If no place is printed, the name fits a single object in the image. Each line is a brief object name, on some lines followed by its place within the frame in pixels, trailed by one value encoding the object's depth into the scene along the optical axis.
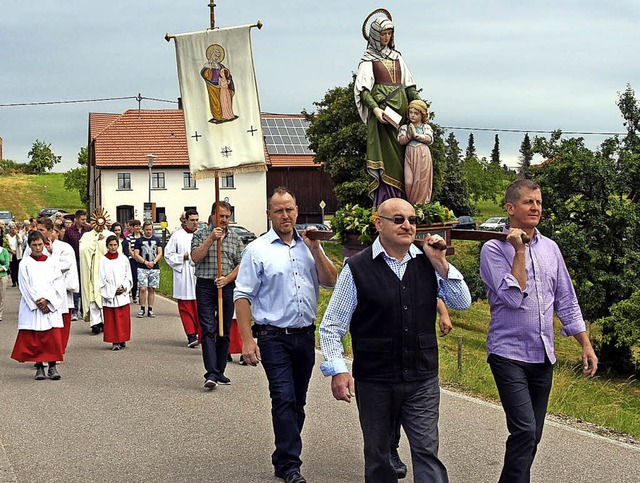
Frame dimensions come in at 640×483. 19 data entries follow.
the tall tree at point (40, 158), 130.38
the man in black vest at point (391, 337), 5.25
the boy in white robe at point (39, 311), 11.40
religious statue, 7.96
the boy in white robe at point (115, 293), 13.80
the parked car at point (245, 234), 51.75
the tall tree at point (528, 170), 30.22
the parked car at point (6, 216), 66.66
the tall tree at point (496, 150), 174.88
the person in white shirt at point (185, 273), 14.09
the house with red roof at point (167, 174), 70.25
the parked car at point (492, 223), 68.51
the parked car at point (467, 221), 68.32
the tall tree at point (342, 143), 52.62
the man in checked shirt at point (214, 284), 10.29
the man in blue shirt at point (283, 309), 6.67
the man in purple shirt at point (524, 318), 5.64
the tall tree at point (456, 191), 81.25
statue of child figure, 7.89
